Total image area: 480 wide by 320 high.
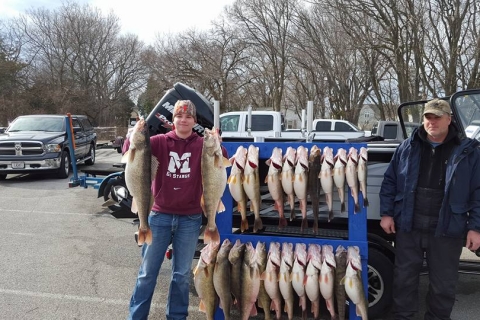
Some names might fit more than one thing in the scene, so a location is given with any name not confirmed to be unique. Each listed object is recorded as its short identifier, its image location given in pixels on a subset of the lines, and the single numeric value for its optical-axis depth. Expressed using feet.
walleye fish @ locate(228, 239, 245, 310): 10.70
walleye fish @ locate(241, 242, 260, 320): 10.59
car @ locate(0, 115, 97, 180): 36.32
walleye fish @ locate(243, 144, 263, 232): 10.70
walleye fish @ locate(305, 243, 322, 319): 10.53
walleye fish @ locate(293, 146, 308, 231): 10.53
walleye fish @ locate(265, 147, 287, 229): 10.70
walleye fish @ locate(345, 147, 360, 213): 10.39
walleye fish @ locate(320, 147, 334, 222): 10.52
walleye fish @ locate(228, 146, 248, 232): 10.81
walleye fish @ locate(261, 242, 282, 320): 10.65
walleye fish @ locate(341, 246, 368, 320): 10.35
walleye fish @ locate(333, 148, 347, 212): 10.44
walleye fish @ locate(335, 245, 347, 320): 10.55
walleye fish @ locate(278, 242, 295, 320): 10.61
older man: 10.23
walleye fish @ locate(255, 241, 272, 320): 10.77
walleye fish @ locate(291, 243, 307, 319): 10.60
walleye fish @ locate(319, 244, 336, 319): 10.47
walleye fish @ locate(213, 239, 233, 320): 10.65
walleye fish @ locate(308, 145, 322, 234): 10.78
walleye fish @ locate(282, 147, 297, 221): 10.61
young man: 10.19
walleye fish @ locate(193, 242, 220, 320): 10.78
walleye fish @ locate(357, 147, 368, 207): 10.48
